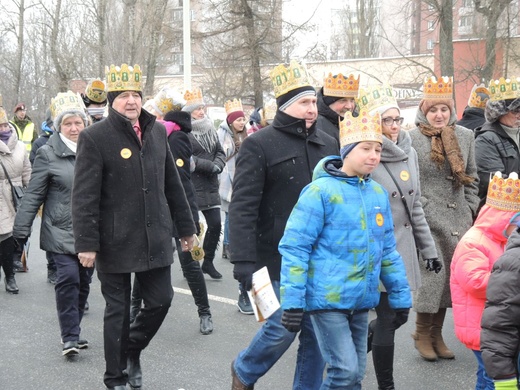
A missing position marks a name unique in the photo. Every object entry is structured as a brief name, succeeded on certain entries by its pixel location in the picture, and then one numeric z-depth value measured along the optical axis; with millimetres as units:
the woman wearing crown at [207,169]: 8812
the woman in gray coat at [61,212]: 6277
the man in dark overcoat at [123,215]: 5035
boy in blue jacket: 4008
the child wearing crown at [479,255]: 4133
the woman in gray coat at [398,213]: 4938
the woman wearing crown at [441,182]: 5902
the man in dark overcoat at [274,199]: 4508
